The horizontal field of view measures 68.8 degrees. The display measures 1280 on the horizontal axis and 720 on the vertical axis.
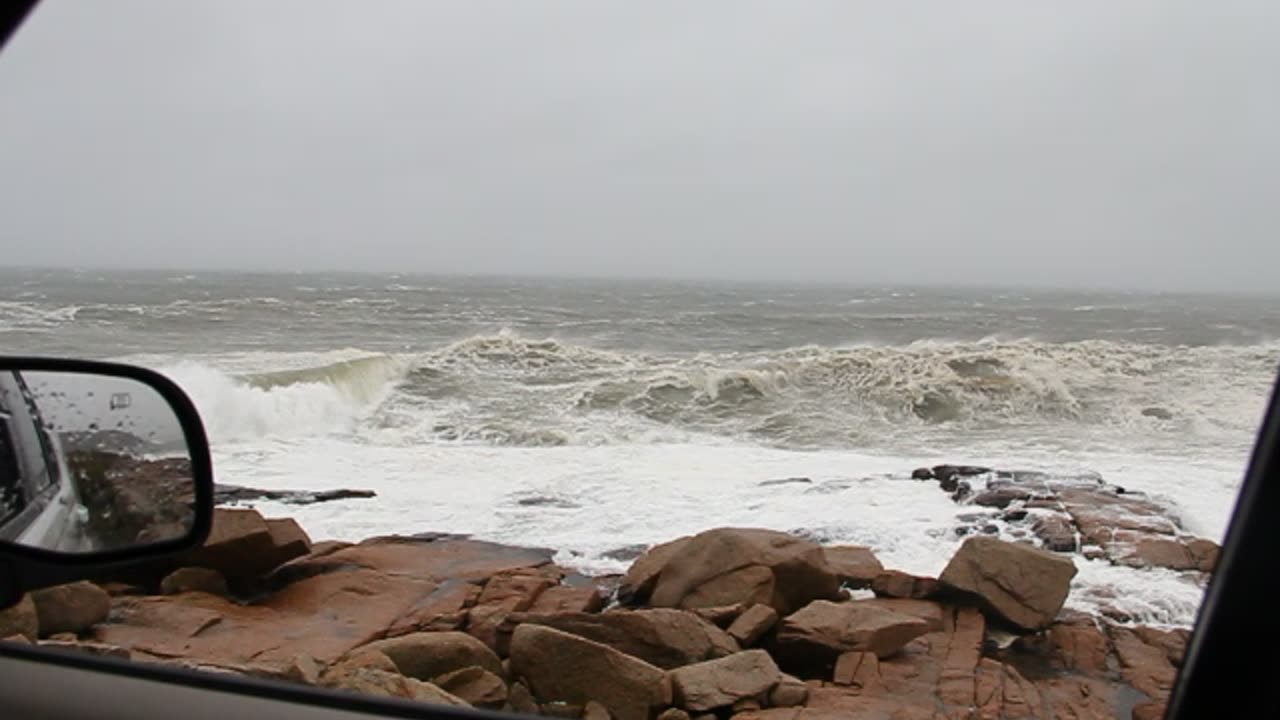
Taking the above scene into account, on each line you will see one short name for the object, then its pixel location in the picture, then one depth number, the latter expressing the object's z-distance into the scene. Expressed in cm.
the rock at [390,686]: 354
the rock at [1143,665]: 484
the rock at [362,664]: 431
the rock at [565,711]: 420
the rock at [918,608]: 566
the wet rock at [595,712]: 414
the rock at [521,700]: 439
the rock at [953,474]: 987
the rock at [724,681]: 427
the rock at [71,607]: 453
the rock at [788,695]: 443
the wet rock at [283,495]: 925
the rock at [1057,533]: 755
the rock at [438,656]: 450
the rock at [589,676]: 420
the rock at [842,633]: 514
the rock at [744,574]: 588
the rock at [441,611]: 558
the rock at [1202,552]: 684
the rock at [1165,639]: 530
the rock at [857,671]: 482
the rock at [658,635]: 495
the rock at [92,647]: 405
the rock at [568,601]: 579
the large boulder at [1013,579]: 566
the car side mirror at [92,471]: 162
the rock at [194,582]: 596
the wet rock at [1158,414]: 1689
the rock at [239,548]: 618
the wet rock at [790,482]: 1026
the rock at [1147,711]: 443
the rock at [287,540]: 646
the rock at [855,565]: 650
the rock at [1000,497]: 898
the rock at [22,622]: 418
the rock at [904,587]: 617
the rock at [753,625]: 528
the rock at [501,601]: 537
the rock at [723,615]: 552
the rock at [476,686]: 429
